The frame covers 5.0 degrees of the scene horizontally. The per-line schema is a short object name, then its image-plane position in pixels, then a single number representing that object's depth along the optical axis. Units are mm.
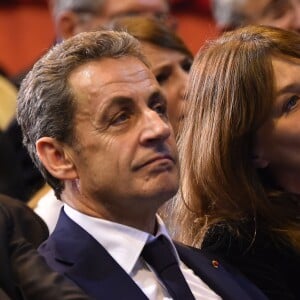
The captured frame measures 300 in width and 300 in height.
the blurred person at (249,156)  3979
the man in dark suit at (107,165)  3805
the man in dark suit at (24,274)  3659
